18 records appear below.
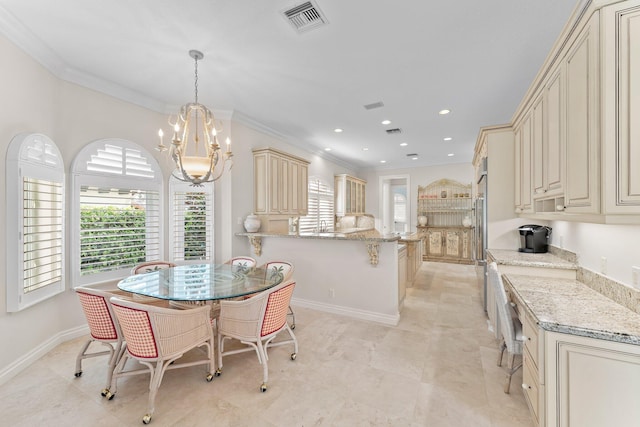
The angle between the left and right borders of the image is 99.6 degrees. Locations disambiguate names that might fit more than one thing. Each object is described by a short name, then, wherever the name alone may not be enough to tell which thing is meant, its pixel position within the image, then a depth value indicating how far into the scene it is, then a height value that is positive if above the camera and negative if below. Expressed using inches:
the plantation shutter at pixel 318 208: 245.4 +4.0
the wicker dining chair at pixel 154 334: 73.2 -35.0
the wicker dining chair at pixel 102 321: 84.7 -34.9
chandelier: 96.6 +20.0
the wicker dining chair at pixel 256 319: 88.6 -36.0
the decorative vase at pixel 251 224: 167.9 -7.2
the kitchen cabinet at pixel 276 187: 177.5 +17.7
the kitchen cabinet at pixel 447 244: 284.4 -33.9
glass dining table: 89.3 -26.5
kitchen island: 139.2 -32.1
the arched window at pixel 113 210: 121.0 +1.2
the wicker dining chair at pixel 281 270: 116.9 -26.8
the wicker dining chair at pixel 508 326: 79.9 -34.8
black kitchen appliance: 119.3 -11.3
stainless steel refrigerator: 137.9 -8.2
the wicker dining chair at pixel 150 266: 127.1 -26.4
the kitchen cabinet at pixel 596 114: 52.1 +21.5
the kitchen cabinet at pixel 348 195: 291.0 +19.7
